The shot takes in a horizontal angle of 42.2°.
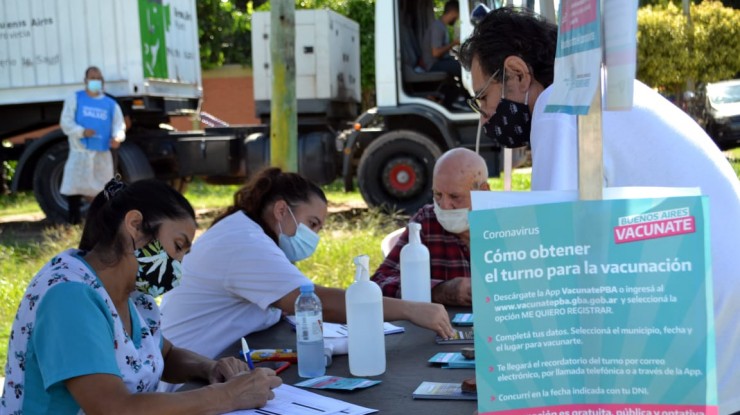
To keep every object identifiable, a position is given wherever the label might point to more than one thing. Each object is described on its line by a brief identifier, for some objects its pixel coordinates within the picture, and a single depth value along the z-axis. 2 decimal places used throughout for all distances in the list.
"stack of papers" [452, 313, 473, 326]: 3.01
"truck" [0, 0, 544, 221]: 9.75
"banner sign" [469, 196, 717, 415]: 1.42
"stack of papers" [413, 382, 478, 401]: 2.06
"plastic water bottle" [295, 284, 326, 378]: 2.35
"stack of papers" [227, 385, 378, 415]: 2.00
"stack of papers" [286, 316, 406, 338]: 2.78
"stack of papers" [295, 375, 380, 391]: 2.19
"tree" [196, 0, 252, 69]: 18.67
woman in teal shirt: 2.01
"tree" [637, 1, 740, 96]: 16.00
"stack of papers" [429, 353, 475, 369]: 2.36
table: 2.03
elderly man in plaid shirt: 3.64
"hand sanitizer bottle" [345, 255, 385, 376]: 2.34
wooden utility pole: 7.54
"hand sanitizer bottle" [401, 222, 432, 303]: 3.21
